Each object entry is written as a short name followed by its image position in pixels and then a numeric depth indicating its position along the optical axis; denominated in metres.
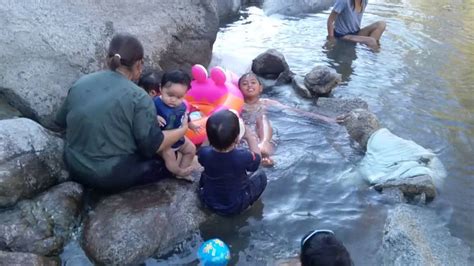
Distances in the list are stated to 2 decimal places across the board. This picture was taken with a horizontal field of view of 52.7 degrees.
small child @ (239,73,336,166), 5.75
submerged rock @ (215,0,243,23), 10.83
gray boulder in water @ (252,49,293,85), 7.27
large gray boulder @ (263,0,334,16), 11.68
